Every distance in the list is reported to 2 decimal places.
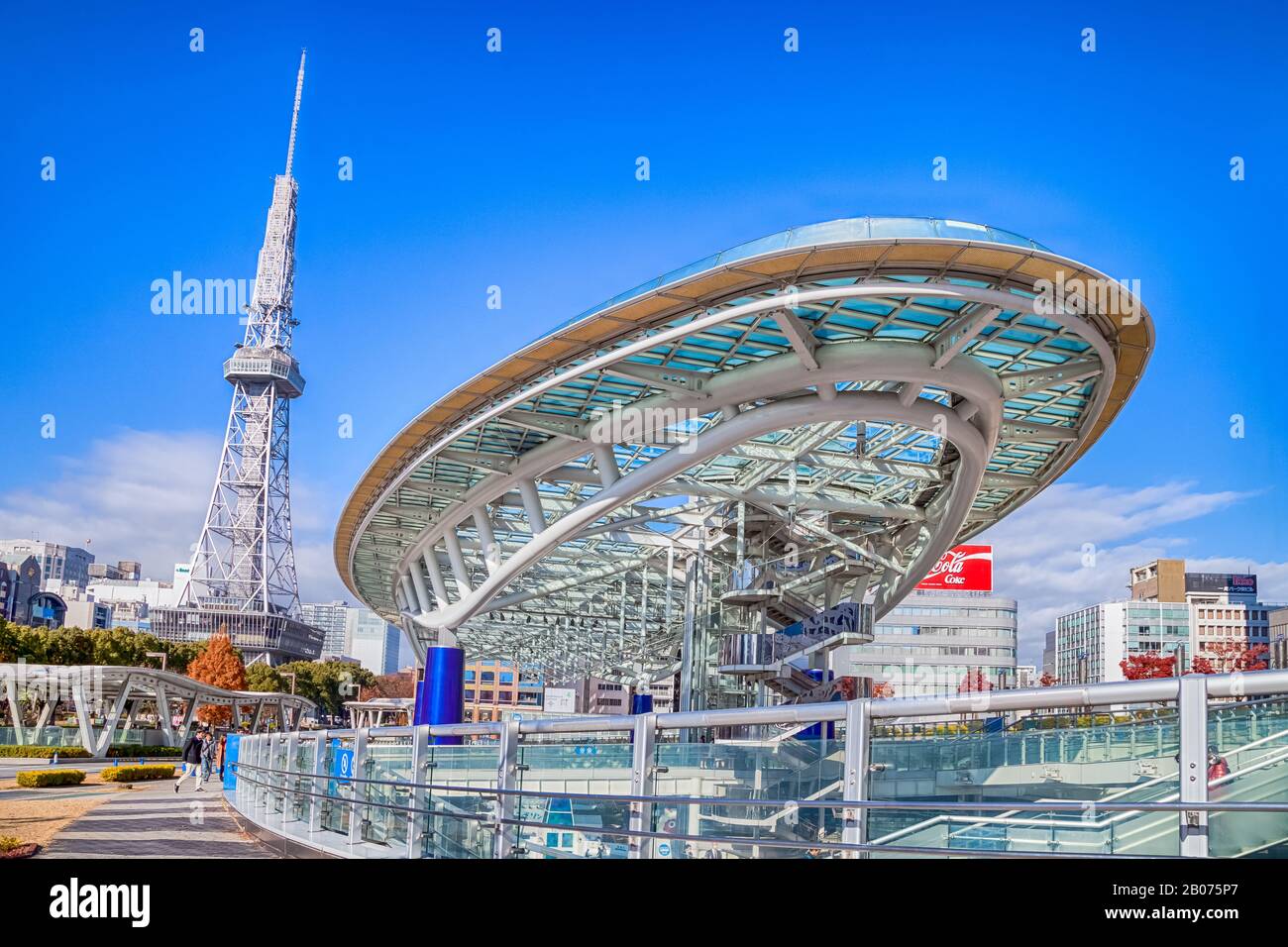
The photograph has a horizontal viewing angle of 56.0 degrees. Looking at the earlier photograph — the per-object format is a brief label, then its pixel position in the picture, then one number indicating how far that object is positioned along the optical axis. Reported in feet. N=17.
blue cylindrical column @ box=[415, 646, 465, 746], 105.29
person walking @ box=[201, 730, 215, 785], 113.29
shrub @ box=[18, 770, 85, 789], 99.09
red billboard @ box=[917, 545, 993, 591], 319.06
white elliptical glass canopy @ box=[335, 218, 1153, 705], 68.90
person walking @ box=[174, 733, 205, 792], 101.17
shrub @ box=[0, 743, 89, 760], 156.66
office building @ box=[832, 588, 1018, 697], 381.81
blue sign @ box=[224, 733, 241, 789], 94.72
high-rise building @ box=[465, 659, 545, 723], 492.54
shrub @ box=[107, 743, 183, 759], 167.86
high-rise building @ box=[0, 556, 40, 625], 483.10
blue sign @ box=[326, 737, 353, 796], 43.98
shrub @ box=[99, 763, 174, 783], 115.44
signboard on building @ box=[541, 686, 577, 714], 308.19
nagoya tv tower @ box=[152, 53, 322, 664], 486.38
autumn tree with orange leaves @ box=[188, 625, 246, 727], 307.17
